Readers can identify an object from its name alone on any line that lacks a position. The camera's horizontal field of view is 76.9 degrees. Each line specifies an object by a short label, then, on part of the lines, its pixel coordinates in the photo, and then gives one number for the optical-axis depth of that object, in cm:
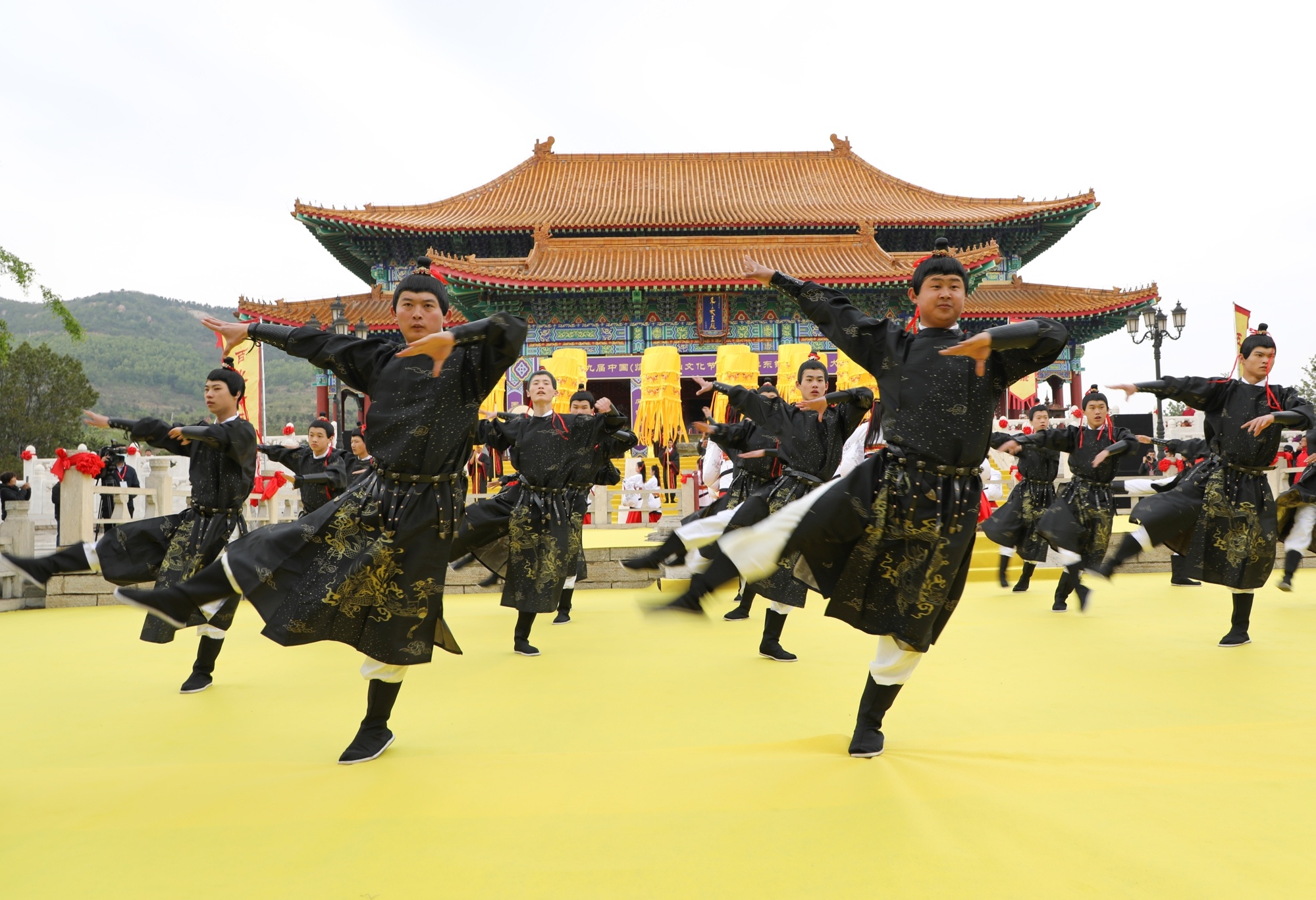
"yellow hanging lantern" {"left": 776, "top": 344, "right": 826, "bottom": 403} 1566
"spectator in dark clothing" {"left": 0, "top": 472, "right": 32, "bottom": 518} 1155
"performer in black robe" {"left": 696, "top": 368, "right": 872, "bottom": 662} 452
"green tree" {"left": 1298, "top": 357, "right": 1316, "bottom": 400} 2736
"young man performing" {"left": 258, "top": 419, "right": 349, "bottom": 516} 546
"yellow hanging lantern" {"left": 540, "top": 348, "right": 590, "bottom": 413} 1579
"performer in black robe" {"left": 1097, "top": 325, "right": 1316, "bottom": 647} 472
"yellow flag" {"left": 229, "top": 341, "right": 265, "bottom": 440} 1541
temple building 1728
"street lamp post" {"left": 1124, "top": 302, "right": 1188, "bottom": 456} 1277
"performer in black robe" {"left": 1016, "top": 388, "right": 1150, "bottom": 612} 618
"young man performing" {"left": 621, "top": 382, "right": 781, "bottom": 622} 502
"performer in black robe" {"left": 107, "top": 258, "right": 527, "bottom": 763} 282
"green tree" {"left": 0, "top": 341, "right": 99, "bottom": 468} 2530
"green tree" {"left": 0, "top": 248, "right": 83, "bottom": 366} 930
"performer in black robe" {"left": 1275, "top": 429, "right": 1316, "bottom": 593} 556
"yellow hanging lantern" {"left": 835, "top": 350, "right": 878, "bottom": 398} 1515
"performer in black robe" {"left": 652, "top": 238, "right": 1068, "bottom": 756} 280
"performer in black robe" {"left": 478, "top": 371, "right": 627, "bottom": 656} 500
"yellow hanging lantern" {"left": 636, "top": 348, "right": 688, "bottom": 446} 1561
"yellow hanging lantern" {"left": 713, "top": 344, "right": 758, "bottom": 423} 1548
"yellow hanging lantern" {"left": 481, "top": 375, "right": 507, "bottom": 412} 1507
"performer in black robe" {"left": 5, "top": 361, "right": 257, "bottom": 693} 410
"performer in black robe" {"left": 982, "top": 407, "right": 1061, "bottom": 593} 710
